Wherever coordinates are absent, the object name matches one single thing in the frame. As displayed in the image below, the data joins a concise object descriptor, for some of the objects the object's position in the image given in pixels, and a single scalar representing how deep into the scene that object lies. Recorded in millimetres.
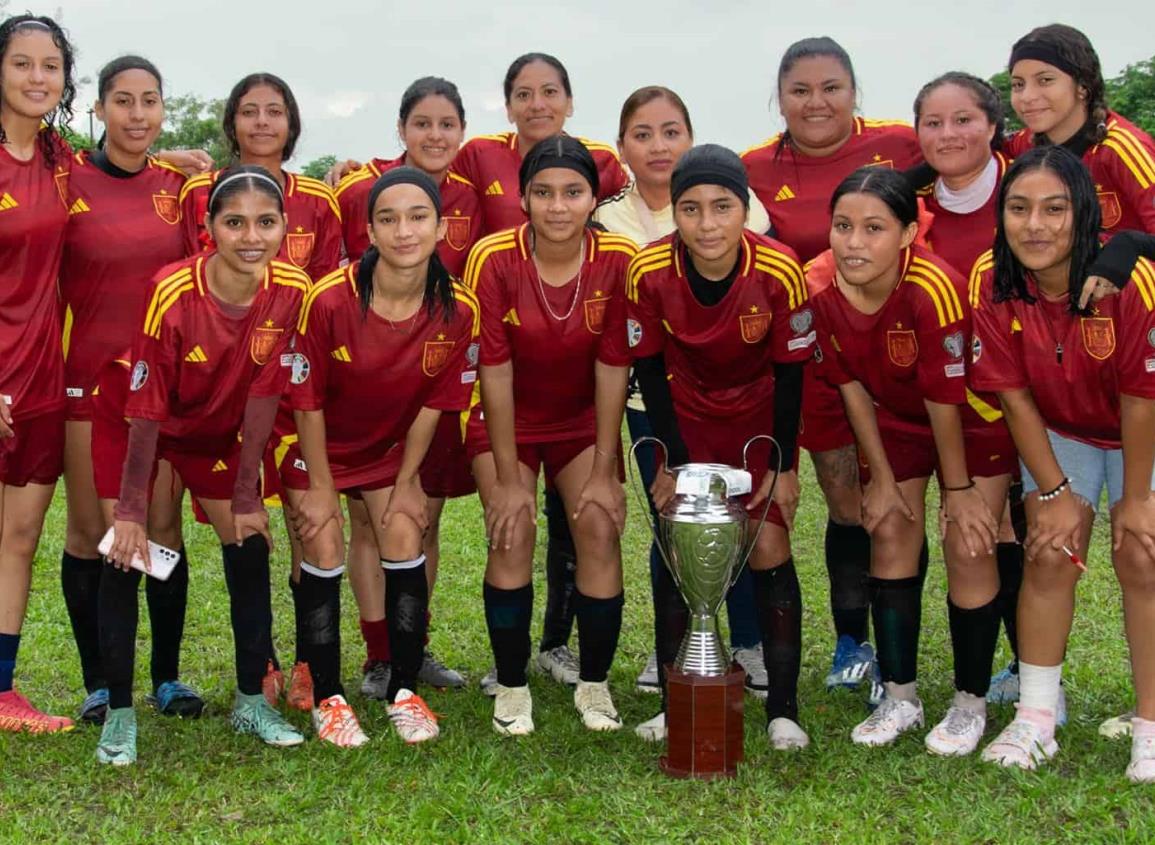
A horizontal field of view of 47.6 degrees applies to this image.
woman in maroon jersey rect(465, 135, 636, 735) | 4324
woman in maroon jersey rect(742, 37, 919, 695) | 4734
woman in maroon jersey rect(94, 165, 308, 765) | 4055
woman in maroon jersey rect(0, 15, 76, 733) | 4363
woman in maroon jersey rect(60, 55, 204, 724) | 4531
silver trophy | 3924
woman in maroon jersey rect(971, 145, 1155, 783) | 3742
